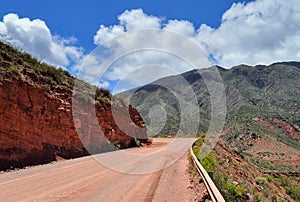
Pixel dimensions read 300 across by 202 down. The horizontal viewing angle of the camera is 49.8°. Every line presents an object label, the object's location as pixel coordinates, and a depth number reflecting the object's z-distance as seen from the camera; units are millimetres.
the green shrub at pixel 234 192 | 11008
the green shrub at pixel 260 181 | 25797
